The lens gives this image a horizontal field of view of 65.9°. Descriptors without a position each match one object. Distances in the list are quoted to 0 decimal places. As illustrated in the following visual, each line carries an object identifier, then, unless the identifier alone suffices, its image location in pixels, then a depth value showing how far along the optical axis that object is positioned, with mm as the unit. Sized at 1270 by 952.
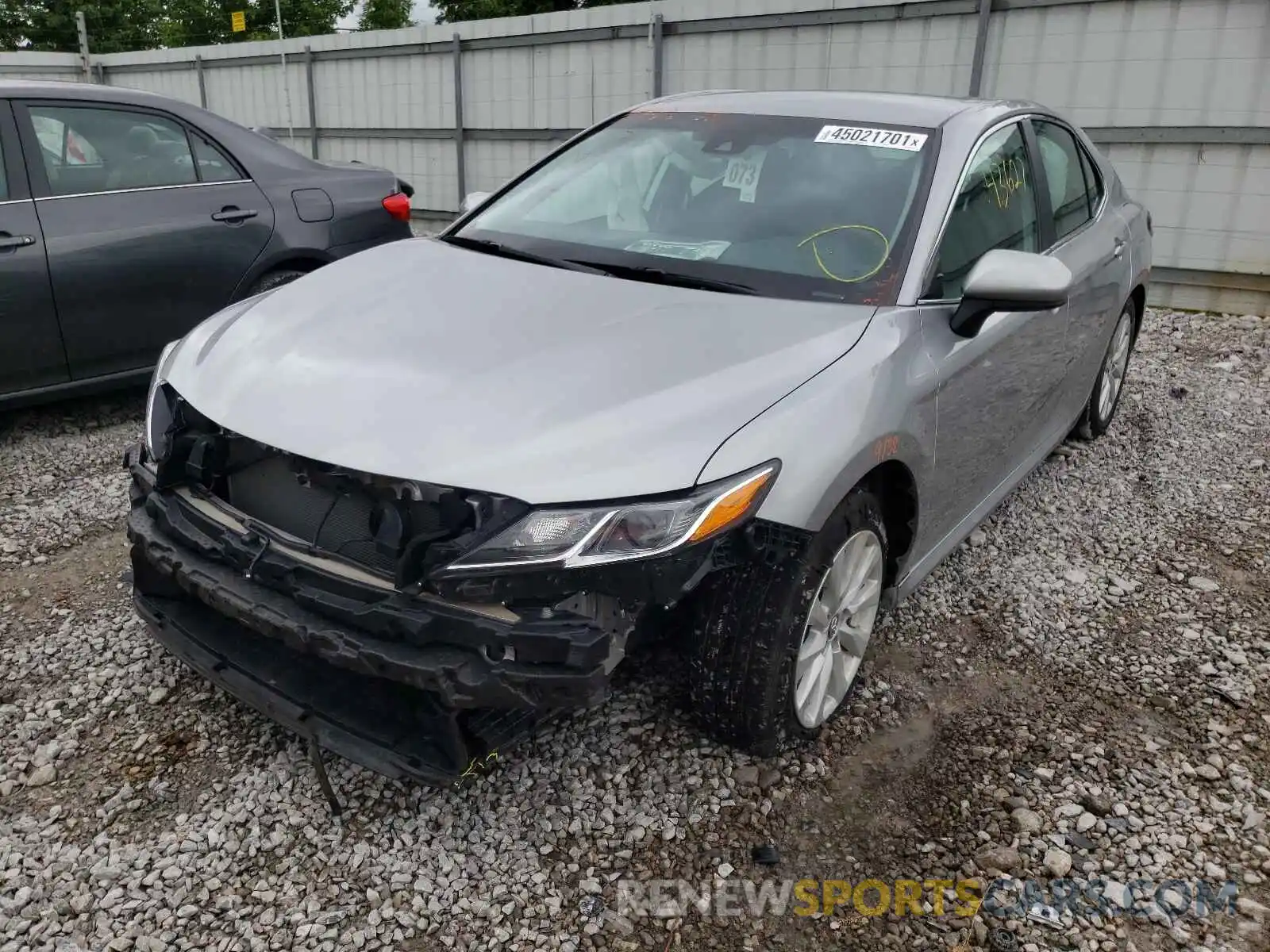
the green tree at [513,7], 28078
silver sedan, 1979
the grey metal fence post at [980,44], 8023
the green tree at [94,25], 29031
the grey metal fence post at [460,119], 11445
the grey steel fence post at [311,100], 13180
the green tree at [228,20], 34812
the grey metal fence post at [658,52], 9727
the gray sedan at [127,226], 4207
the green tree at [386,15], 36500
